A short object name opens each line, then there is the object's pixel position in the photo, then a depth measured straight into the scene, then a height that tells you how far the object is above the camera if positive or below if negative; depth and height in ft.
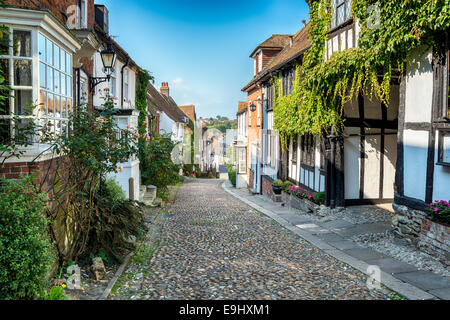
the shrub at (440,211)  20.80 -3.70
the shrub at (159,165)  52.24 -2.72
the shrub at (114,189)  30.55 -3.76
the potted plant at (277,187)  53.88 -5.93
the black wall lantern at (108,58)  29.63 +7.33
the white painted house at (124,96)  40.04 +6.62
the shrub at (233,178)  106.73 -9.35
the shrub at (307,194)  38.75 -5.44
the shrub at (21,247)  12.77 -3.68
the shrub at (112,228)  21.11 -5.04
